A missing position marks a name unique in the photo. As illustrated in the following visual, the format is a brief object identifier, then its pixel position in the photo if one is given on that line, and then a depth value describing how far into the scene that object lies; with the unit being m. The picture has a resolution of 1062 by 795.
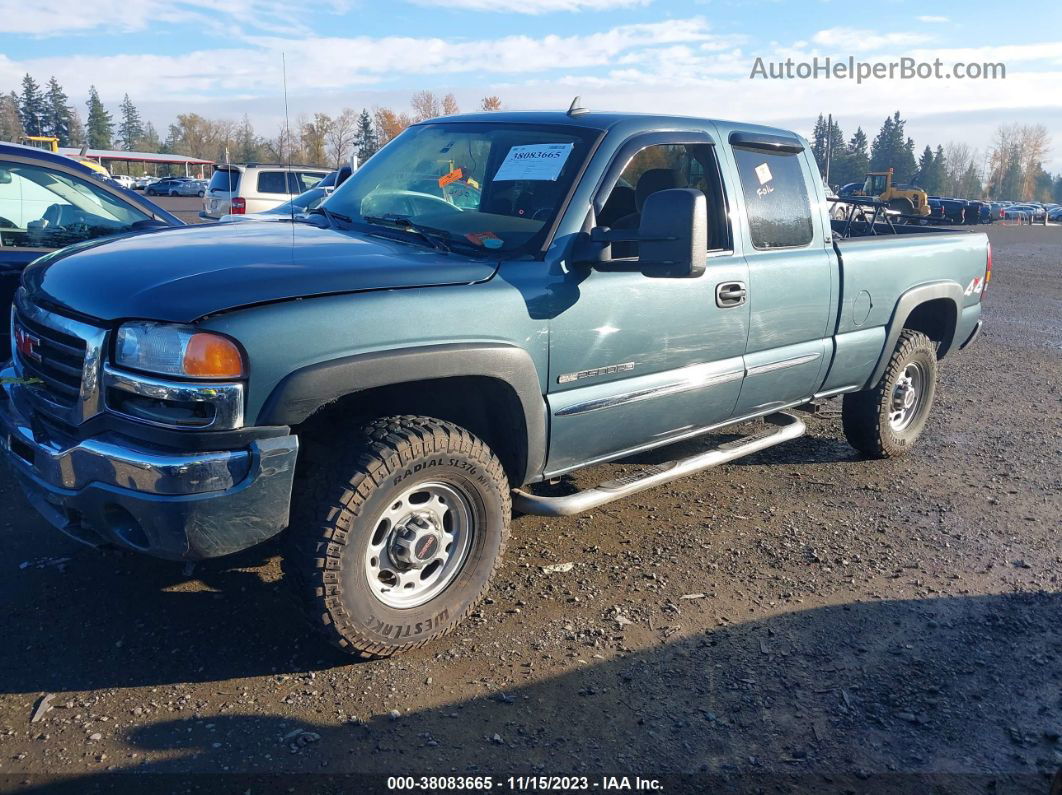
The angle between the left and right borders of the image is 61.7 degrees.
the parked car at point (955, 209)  41.59
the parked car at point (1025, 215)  55.25
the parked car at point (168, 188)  58.59
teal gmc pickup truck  2.83
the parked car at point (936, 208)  40.62
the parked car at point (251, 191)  17.31
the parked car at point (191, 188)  57.54
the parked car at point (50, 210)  5.07
